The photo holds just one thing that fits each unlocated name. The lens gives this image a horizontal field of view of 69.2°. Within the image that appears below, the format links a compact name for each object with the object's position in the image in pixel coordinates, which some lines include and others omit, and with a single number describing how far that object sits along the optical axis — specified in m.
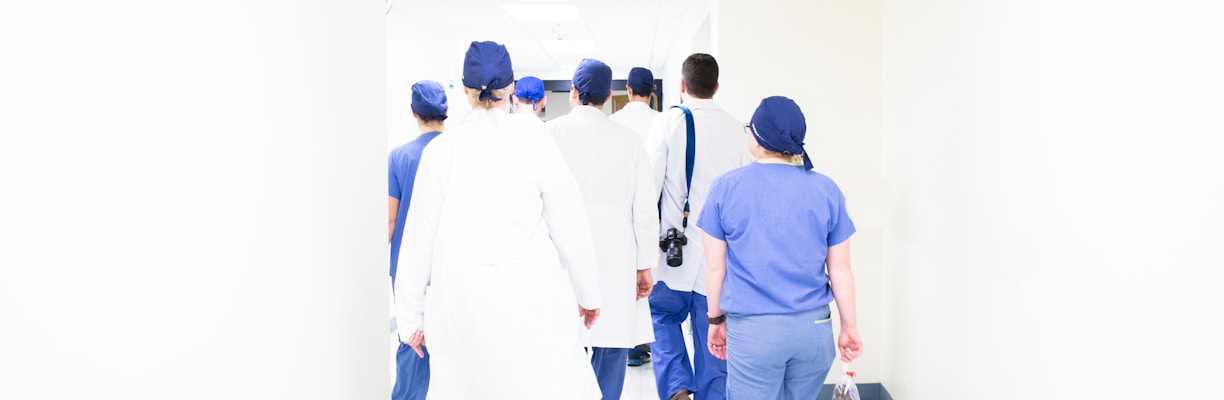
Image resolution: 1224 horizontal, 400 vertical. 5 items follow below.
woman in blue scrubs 2.46
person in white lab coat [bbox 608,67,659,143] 4.06
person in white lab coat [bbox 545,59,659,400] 3.31
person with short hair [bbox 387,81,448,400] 3.23
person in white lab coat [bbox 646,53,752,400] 3.54
